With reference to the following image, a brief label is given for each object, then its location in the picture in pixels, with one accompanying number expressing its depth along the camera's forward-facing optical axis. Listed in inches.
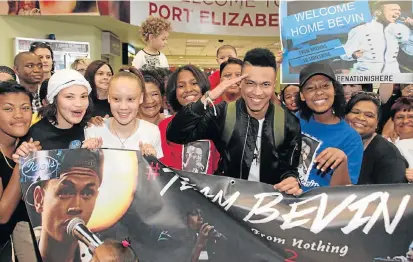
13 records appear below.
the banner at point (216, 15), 359.9
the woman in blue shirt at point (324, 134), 110.9
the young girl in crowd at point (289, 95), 200.5
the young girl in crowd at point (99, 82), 152.6
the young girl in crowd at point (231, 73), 152.5
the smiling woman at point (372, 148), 122.5
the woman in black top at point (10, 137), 100.6
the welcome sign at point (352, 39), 144.7
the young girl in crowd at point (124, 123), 116.2
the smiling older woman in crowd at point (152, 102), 146.4
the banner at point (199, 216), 95.5
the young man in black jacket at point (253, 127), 110.6
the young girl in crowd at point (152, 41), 205.6
